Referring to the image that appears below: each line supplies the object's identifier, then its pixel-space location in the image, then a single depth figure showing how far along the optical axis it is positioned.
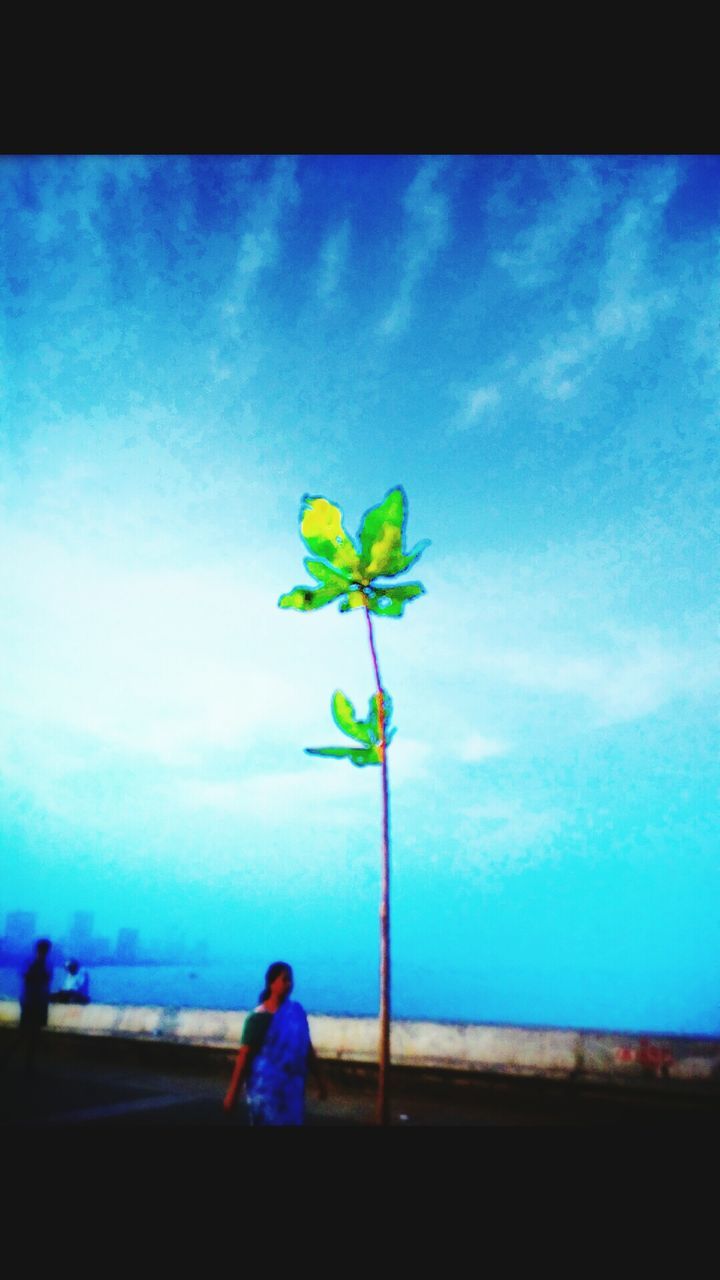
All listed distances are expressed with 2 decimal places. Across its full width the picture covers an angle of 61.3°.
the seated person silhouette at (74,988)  8.85
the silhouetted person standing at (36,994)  6.41
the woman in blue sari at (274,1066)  3.24
